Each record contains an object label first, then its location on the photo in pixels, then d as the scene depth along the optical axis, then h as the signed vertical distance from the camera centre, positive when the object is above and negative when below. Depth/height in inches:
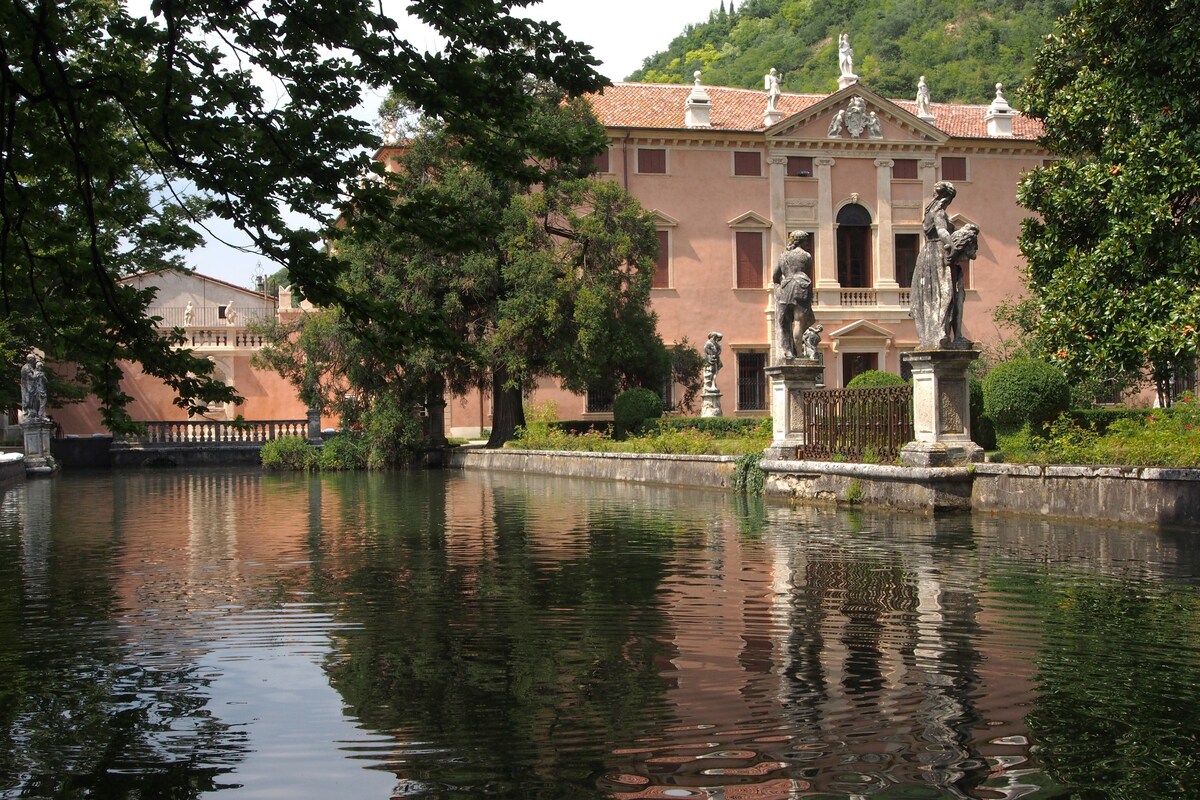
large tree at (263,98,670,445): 1188.5 +123.4
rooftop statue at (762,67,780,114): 1669.5 +433.5
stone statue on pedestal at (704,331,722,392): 1381.6 +62.7
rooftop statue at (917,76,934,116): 1750.7 +435.5
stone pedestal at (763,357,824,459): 701.3 +10.5
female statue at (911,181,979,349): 573.6 +60.2
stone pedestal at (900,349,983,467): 565.6 -0.7
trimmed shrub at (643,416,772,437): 1186.2 -9.4
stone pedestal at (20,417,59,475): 1238.9 -15.6
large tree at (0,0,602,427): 306.2 +76.5
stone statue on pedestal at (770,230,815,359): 701.3 +67.4
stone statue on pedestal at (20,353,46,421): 1262.3 +31.9
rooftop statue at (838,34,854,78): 1702.8 +484.8
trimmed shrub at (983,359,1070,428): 655.8 +8.8
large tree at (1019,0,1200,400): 518.9 +93.2
